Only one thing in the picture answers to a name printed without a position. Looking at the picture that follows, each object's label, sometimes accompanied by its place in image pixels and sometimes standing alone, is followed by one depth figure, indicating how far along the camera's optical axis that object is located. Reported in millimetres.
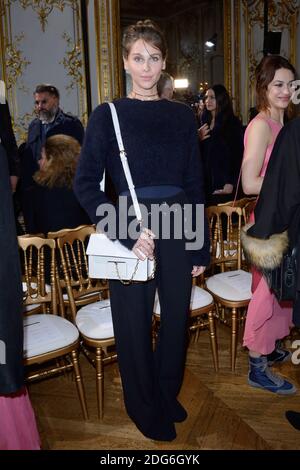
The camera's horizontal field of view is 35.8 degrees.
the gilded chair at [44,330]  2004
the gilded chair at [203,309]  2408
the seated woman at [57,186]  2648
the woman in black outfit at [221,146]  4035
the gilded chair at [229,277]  2539
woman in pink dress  2146
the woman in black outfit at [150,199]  1699
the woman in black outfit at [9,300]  1294
